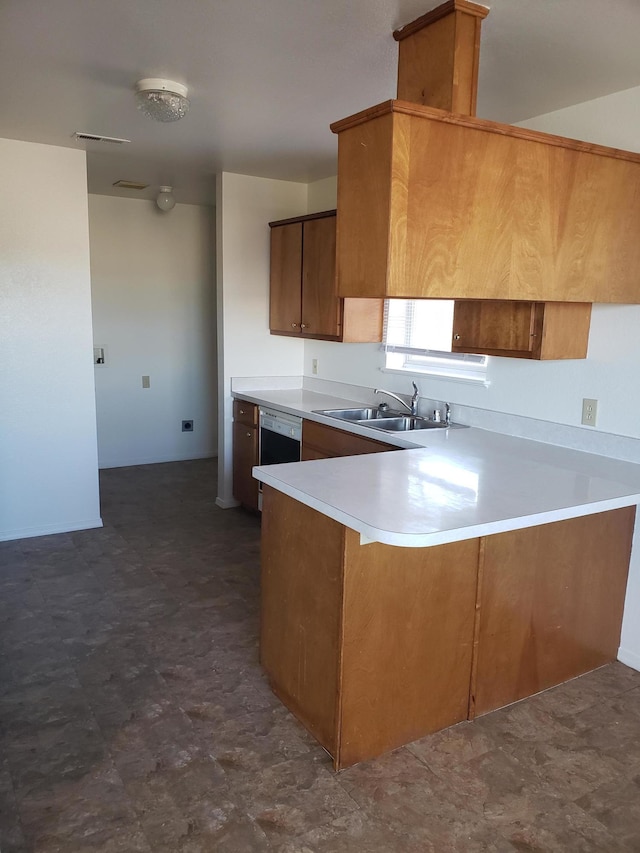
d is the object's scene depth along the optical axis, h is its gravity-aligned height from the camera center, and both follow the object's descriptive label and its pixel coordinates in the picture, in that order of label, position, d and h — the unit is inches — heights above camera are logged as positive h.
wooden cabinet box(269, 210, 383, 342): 166.6 +5.3
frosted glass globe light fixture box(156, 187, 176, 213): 213.9 +34.9
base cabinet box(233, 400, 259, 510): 183.2 -40.0
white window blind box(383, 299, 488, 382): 147.9 -6.9
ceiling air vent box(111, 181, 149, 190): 202.2 +37.1
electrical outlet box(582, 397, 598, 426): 115.7 -16.4
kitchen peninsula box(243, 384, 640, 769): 82.4 -37.5
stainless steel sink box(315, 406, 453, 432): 149.9 -25.2
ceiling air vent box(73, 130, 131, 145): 145.1 +37.0
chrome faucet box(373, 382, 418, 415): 155.6 -21.3
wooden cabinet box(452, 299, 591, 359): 110.3 -2.1
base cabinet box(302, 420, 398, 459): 138.3 -29.2
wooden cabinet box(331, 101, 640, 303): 80.7 +14.2
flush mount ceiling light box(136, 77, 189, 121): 108.9 +34.6
